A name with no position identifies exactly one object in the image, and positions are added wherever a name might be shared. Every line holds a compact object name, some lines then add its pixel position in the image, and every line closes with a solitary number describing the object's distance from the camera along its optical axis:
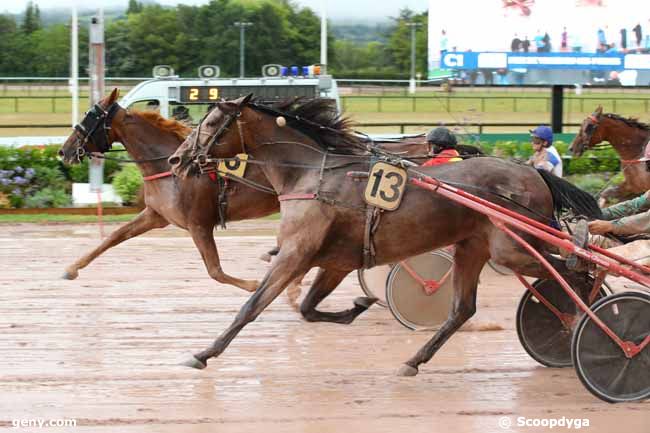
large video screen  19.66
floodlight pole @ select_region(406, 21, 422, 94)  46.22
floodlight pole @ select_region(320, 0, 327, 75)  19.81
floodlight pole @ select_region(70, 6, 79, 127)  19.52
